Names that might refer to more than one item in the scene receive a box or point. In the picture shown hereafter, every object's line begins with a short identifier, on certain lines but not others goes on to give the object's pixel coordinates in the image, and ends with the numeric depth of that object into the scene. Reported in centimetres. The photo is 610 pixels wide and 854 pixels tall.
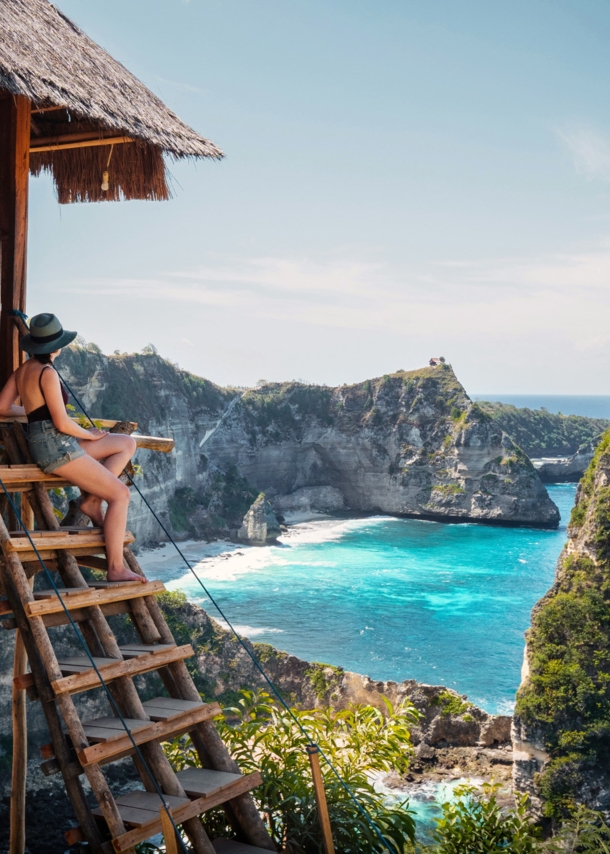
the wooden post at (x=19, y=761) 616
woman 480
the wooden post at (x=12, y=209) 608
